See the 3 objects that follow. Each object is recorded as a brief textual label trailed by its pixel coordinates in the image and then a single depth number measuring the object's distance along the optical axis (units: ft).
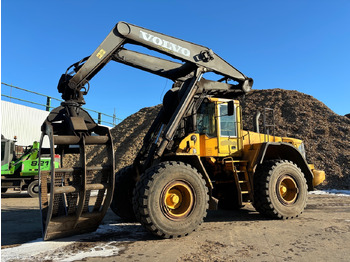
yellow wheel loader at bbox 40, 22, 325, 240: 16.69
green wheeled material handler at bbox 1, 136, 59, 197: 43.73
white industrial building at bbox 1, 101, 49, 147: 64.23
